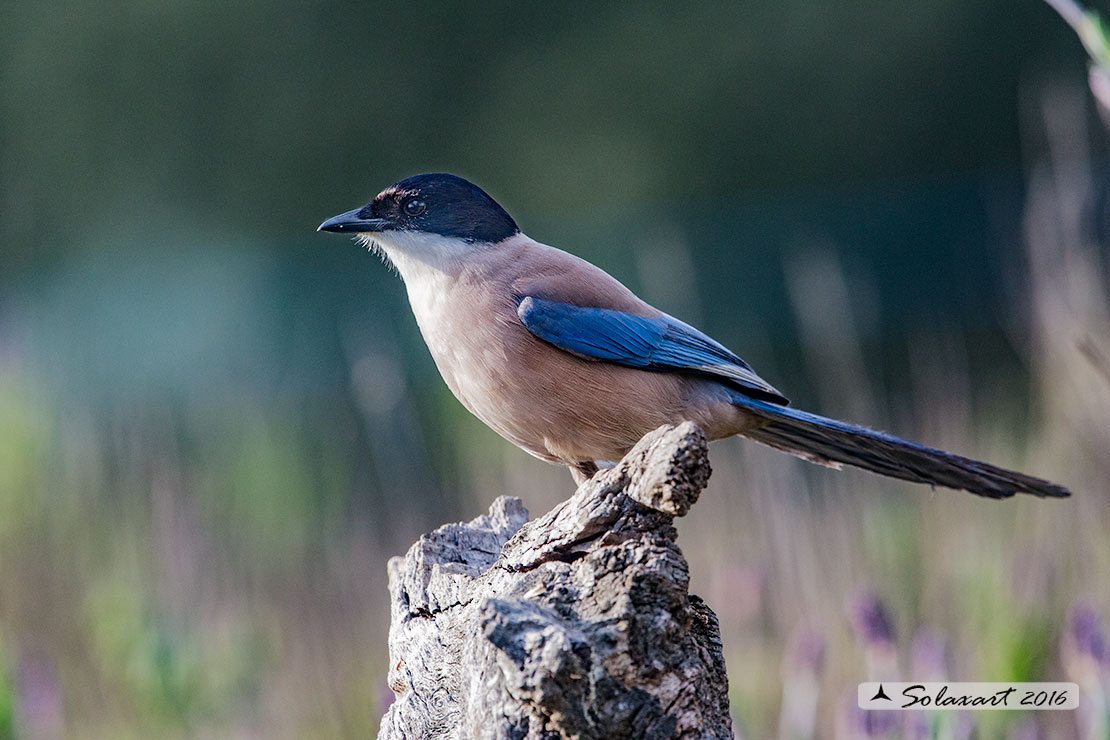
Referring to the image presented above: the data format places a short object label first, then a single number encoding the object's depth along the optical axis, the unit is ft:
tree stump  14.99
